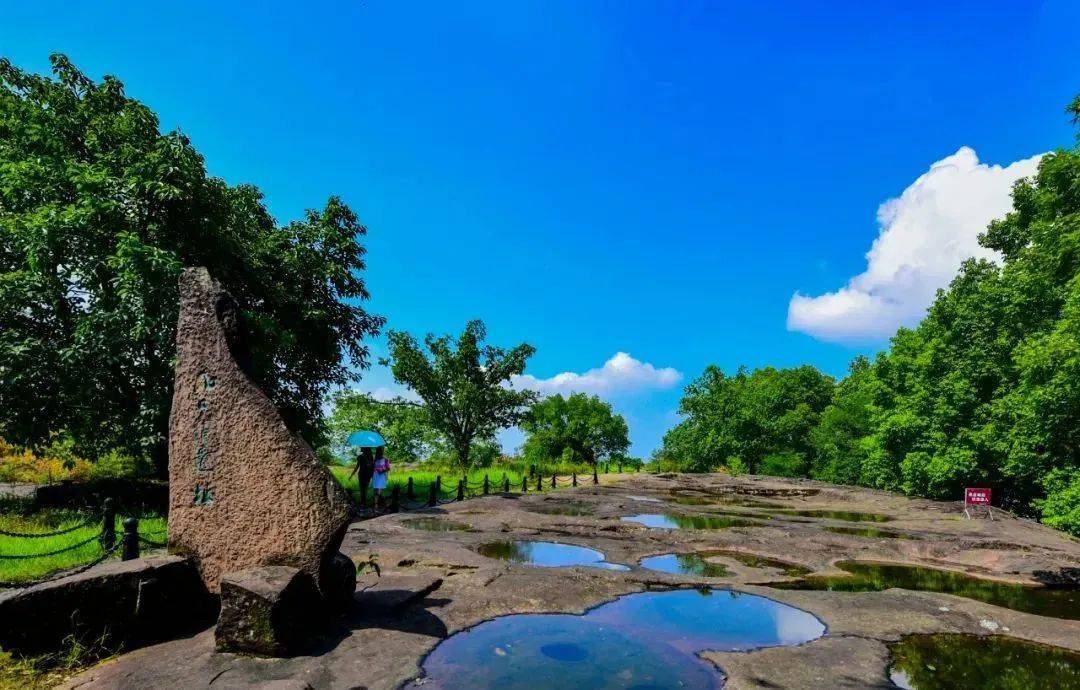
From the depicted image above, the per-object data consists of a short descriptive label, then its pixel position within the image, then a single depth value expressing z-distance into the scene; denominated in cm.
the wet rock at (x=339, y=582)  645
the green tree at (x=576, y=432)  6075
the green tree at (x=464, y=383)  3189
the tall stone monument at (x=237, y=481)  643
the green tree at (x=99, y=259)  1215
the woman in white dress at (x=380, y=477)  1761
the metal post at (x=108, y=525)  851
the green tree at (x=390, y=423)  3366
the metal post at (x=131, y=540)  741
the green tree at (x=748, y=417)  5300
